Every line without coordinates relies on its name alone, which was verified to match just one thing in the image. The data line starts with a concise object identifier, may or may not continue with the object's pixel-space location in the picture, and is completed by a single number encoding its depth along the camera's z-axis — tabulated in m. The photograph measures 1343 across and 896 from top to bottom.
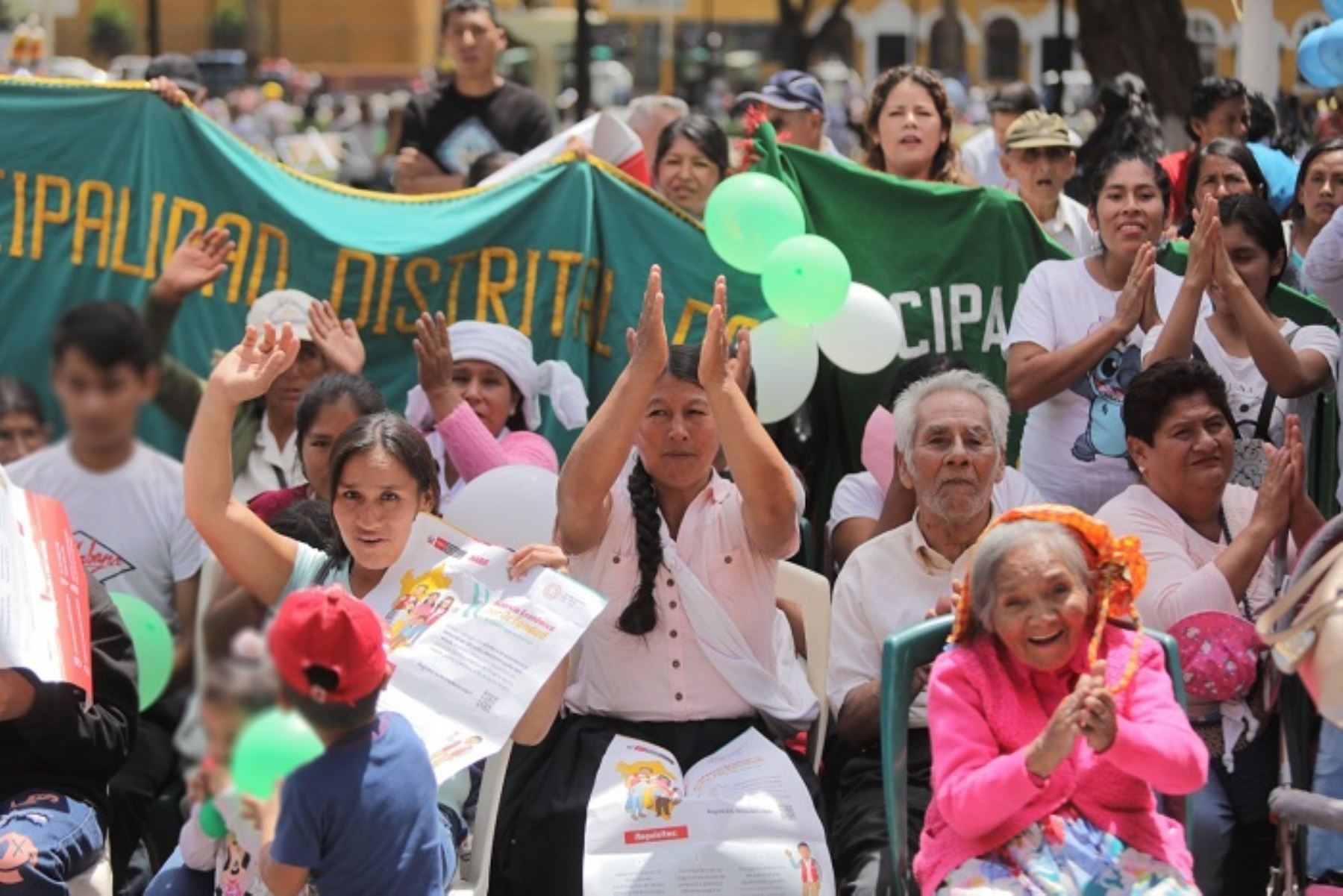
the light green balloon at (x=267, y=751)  3.69
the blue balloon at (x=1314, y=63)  10.26
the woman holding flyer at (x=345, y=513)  7.11
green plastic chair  6.78
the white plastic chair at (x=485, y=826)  7.19
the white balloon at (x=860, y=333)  10.24
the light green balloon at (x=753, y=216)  10.28
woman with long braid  7.47
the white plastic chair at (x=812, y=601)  8.34
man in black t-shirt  13.61
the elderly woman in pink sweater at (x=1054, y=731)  6.27
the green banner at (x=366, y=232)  11.17
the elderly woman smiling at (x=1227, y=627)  7.64
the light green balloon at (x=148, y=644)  7.83
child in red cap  5.39
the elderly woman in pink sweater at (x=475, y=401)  9.58
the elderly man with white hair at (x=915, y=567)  7.84
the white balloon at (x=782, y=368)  10.17
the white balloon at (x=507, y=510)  8.71
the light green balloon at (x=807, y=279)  9.86
